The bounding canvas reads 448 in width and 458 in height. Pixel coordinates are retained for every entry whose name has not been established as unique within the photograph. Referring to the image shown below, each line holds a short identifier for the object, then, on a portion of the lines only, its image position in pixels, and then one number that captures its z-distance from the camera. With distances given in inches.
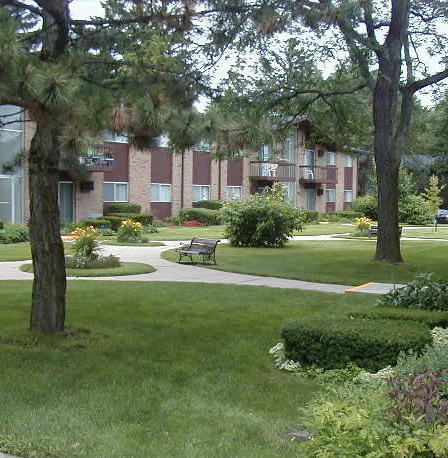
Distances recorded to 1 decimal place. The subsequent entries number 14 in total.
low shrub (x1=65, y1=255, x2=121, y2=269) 658.2
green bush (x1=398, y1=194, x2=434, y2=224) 1895.9
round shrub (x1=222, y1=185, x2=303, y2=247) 967.6
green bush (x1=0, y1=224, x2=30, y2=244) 963.3
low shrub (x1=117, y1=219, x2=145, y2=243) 1008.2
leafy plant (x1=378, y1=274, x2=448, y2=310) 349.1
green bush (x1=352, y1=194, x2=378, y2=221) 1945.1
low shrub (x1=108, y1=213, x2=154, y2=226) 1327.5
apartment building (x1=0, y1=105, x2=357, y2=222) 1193.4
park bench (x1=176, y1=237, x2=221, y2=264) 725.9
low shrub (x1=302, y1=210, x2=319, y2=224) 1780.6
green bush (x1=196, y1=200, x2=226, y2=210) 1603.7
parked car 2114.9
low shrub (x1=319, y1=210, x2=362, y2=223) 1909.4
